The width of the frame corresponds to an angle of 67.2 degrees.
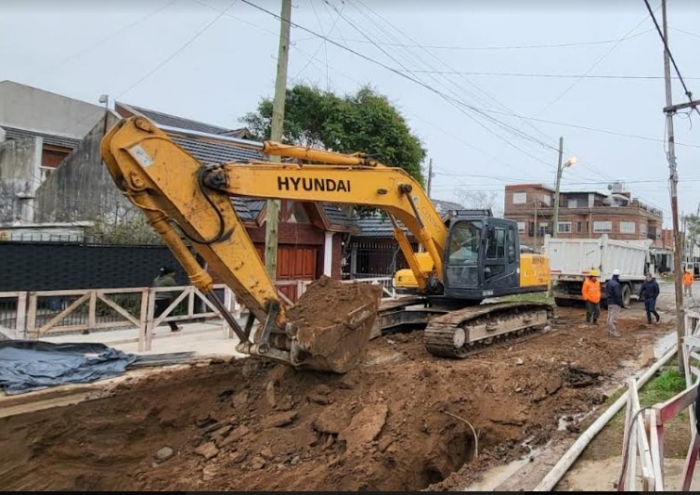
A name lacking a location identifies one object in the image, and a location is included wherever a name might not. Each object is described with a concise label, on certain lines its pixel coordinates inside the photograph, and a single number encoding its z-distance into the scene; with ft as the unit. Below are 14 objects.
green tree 71.61
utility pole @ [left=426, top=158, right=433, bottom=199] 109.50
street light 86.16
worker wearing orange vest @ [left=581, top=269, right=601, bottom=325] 45.78
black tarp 22.62
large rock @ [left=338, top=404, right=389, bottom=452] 18.35
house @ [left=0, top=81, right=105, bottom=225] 65.72
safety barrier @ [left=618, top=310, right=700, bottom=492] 9.64
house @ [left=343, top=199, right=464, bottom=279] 73.36
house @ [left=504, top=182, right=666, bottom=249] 194.59
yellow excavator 17.74
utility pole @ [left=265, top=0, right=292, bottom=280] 34.63
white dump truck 59.62
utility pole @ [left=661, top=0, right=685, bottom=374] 26.11
